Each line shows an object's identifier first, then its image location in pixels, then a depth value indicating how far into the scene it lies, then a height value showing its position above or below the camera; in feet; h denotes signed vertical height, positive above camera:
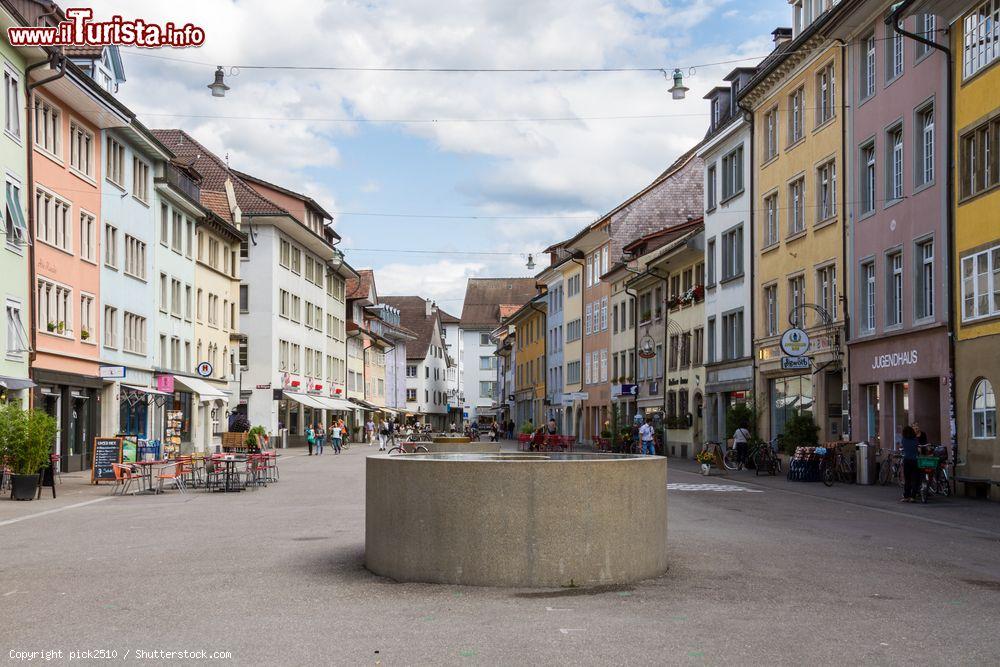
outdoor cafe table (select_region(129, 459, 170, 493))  84.13 -4.27
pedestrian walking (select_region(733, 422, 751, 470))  126.62 -4.07
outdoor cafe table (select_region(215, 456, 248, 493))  86.42 -5.06
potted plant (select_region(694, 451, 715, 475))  115.55 -5.15
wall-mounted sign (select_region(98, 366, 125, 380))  126.62 +2.89
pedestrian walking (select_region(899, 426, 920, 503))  78.43 -3.64
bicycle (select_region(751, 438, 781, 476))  117.19 -5.10
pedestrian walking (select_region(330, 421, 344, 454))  196.89 -5.33
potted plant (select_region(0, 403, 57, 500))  76.43 -2.56
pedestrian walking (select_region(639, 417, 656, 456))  140.97 -3.70
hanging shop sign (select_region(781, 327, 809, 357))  107.86 +5.23
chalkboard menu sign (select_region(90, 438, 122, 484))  93.97 -4.10
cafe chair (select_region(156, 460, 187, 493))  88.17 -5.20
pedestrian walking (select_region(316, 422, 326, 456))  185.68 -5.31
